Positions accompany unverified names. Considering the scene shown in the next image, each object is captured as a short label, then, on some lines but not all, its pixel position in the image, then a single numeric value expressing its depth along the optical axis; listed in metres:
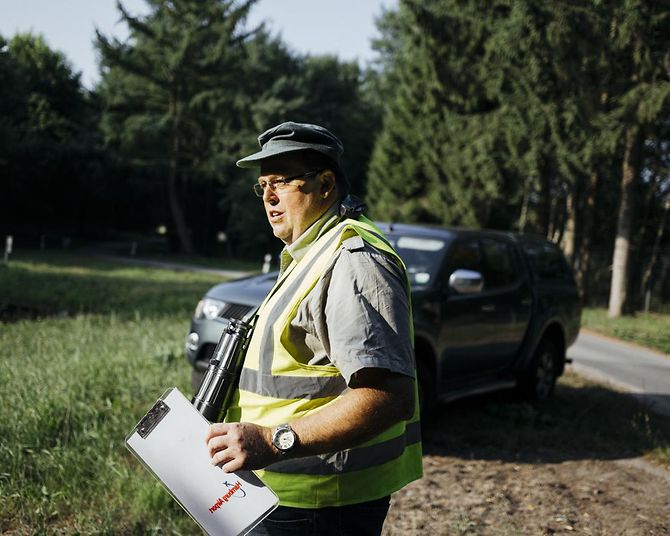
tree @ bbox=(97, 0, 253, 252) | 33.84
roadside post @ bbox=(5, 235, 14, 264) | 23.81
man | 1.74
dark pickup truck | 5.90
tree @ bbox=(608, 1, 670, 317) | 14.61
